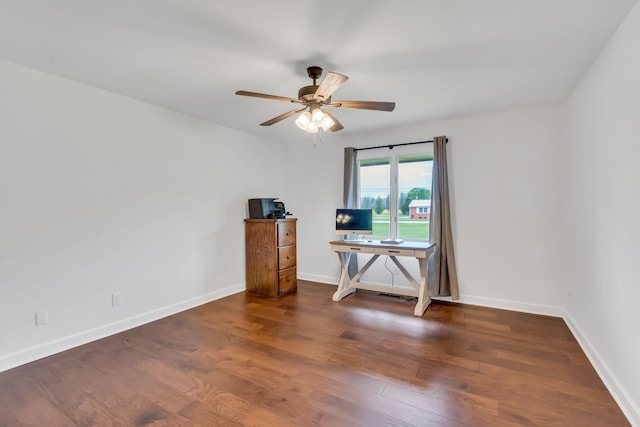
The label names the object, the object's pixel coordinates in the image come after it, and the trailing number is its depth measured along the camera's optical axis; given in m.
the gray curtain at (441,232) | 3.67
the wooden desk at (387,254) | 3.40
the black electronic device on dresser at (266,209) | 4.21
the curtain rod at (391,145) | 3.90
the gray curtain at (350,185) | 4.37
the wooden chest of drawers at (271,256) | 4.09
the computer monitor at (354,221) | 3.96
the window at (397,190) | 4.00
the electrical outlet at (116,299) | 2.86
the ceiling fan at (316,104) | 2.20
